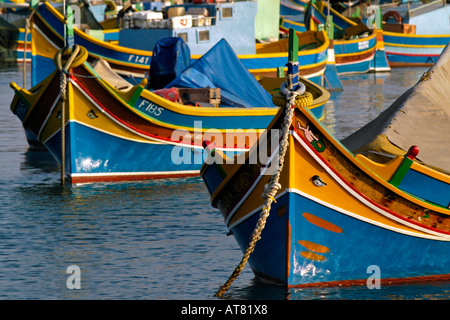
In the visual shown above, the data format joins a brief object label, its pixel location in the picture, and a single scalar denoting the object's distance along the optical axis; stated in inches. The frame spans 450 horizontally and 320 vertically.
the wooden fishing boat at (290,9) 2524.9
